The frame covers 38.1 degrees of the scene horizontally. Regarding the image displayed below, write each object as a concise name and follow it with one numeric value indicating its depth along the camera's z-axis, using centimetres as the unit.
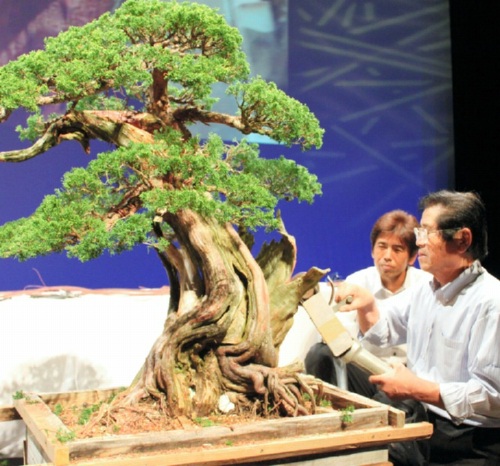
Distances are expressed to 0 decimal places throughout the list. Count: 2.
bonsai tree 164
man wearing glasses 175
